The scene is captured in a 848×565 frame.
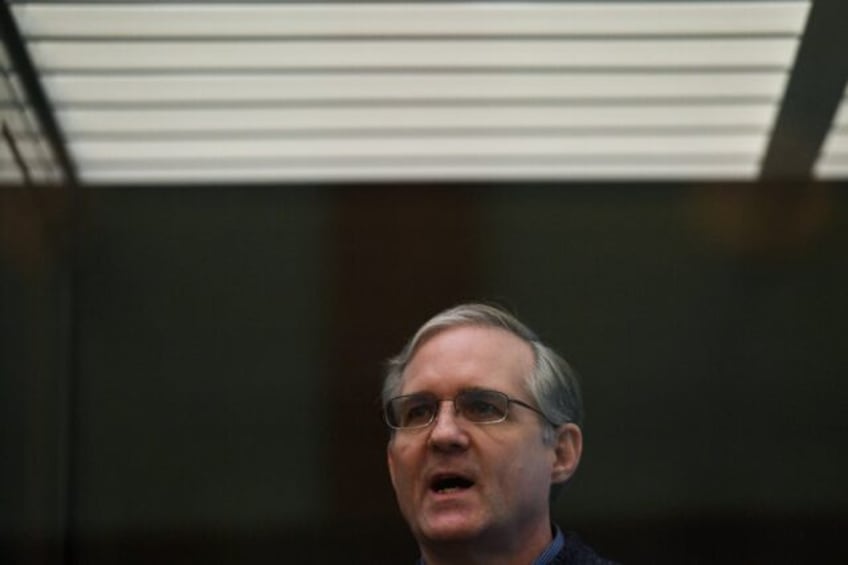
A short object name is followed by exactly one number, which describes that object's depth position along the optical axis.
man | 5.27
